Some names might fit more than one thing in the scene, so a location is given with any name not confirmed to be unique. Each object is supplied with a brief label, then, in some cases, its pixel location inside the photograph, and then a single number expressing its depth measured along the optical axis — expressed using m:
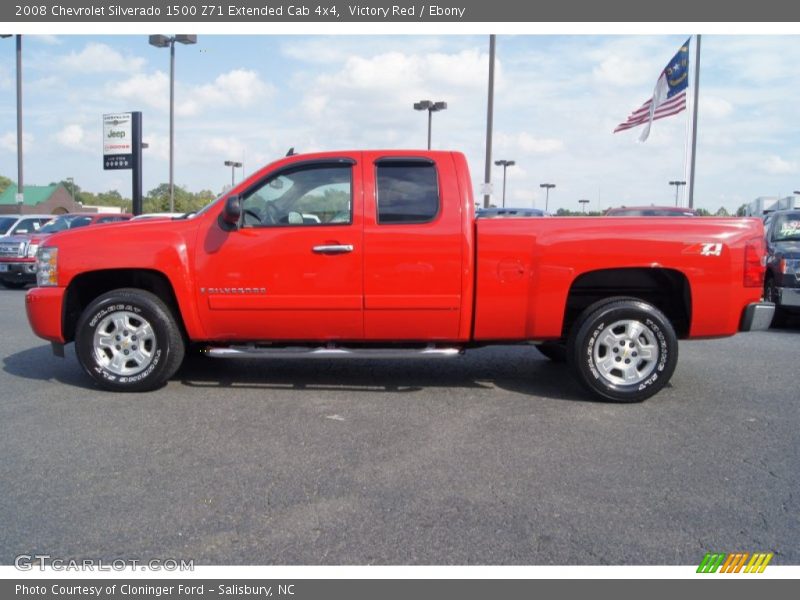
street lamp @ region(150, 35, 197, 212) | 27.47
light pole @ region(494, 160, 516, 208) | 50.62
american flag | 17.67
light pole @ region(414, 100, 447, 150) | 33.81
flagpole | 19.83
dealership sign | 27.81
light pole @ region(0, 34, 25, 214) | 27.98
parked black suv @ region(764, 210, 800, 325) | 9.08
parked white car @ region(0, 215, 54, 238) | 17.28
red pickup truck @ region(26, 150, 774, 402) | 5.35
